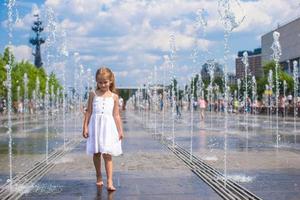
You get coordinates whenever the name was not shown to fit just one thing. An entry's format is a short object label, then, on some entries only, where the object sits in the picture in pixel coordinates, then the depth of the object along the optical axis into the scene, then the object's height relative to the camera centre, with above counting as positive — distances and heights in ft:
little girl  26.66 -0.56
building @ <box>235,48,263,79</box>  385.77 +33.94
